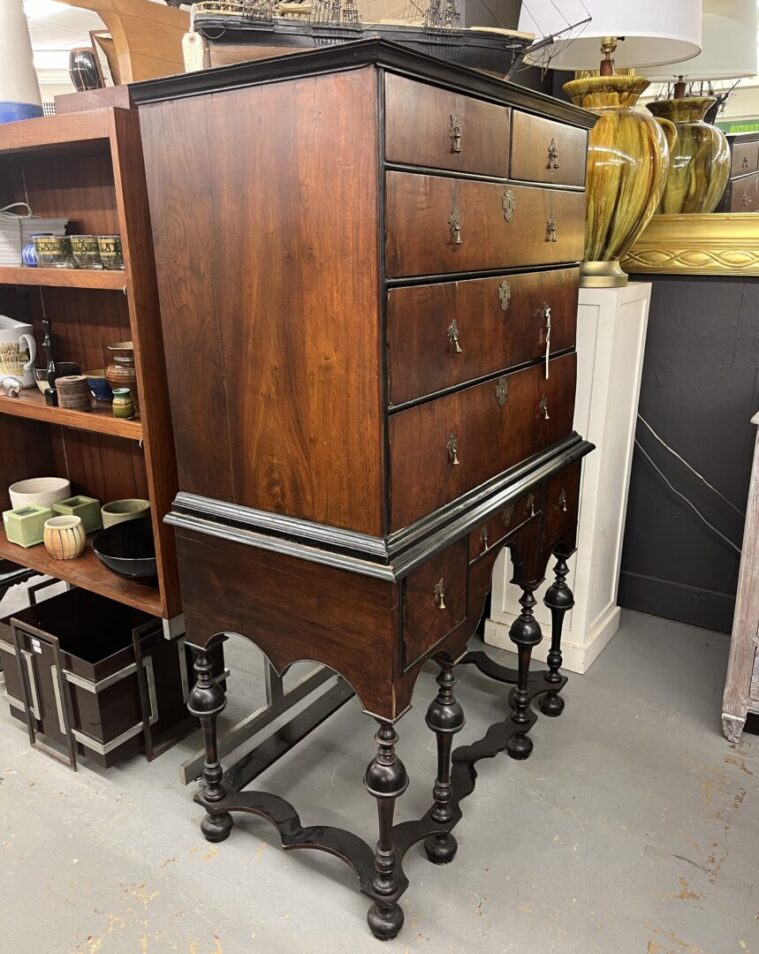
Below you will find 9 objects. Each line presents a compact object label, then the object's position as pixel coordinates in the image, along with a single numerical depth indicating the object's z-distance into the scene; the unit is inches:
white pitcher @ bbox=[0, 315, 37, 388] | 82.3
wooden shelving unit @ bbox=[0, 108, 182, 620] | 61.6
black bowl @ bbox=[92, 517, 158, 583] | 78.2
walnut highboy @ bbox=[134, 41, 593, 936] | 48.2
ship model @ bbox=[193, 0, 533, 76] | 50.8
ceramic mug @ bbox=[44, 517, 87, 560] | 79.1
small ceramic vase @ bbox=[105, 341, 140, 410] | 72.0
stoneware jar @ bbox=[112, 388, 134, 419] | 70.4
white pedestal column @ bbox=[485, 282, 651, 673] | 89.3
